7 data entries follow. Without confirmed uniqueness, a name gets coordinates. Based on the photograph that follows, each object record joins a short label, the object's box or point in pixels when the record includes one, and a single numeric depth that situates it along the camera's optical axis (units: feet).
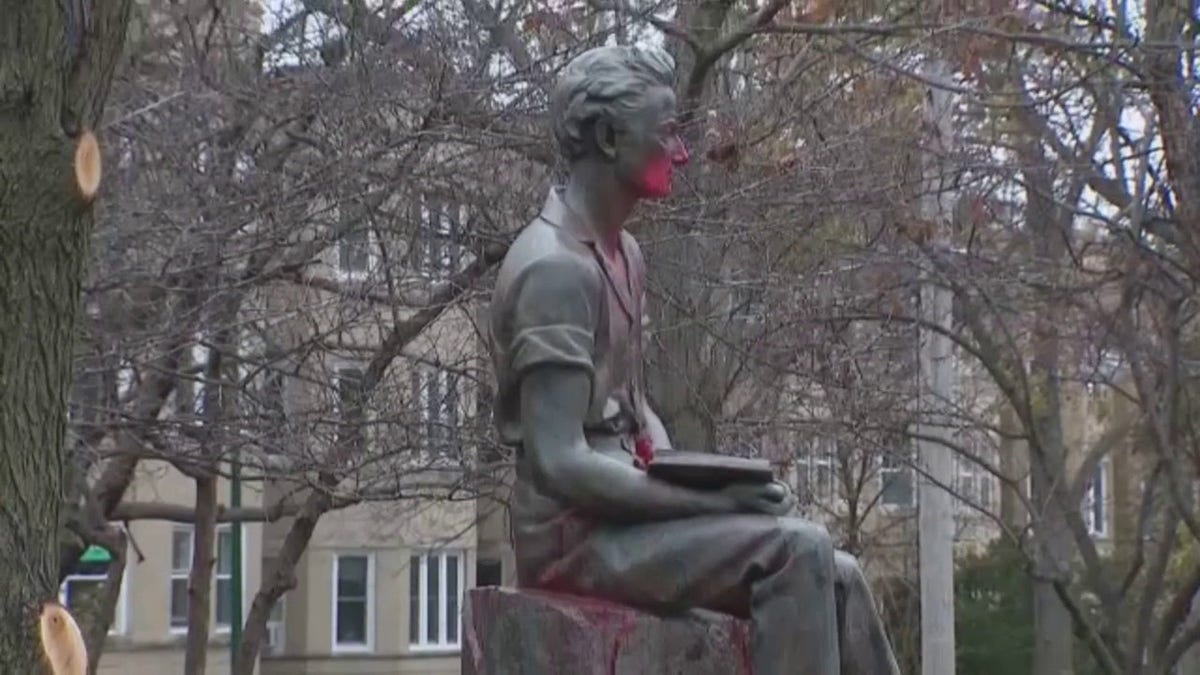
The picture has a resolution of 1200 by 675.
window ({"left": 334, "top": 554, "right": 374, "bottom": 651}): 129.80
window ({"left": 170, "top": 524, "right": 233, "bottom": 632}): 115.85
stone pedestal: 16.60
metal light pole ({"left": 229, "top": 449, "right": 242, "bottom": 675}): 65.41
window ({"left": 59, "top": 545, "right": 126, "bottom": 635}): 96.32
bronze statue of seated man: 16.30
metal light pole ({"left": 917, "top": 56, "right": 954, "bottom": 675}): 55.42
